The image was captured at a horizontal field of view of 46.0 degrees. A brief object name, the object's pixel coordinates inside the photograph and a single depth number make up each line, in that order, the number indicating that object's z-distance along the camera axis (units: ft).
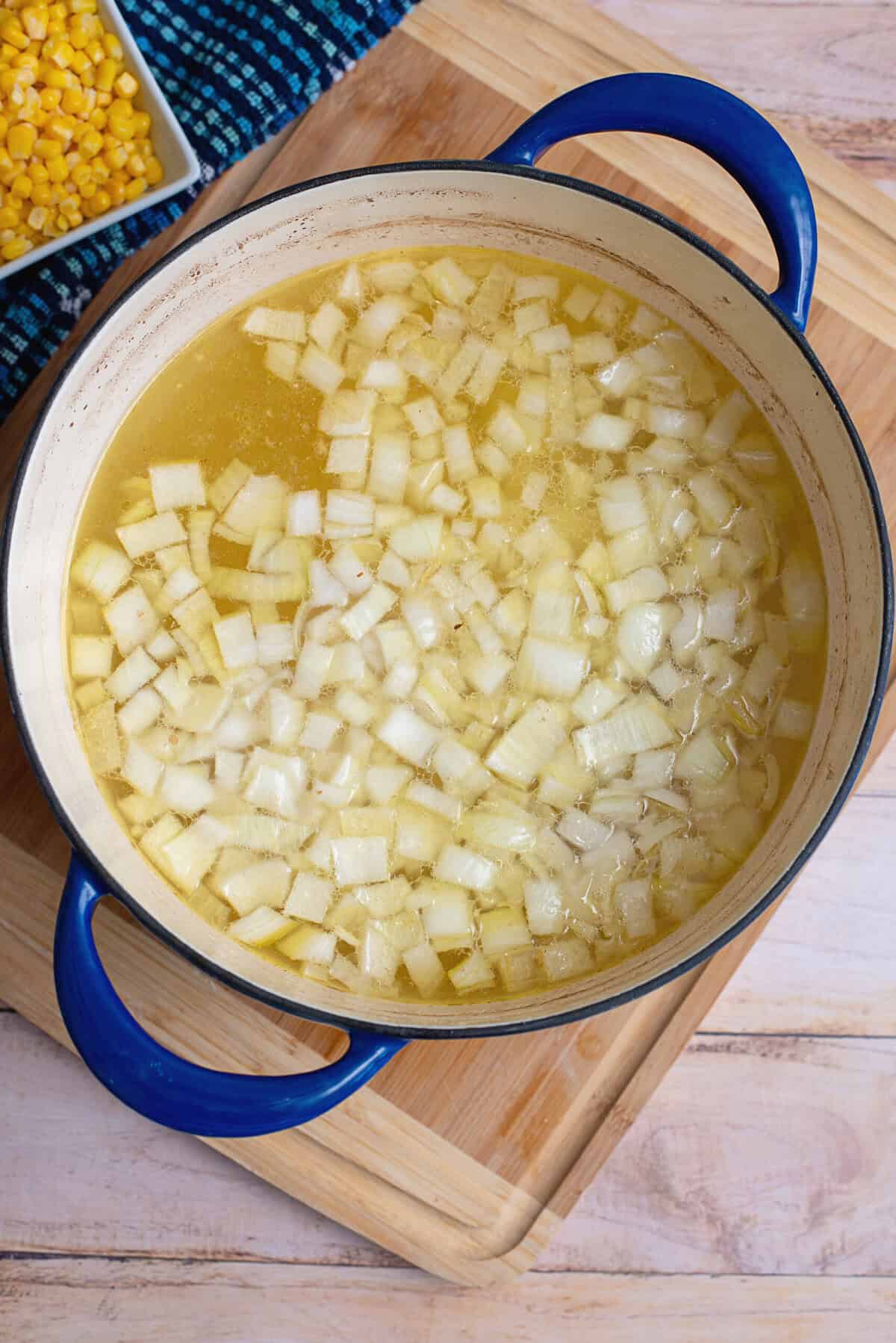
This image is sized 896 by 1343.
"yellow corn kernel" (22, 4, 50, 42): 3.57
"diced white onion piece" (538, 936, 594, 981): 3.26
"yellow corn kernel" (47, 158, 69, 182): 3.63
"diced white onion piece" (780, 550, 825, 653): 3.34
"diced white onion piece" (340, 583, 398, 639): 3.34
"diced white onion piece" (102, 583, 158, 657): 3.37
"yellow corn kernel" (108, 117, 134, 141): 3.60
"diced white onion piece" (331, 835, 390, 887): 3.28
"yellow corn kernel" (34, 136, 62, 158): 3.62
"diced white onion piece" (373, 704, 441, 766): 3.32
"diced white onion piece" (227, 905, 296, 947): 3.28
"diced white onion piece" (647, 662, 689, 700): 3.34
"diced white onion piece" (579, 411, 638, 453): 3.39
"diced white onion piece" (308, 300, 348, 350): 3.45
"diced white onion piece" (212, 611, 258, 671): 3.33
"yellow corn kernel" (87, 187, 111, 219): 3.60
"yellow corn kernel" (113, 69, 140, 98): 3.61
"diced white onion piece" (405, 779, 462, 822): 3.30
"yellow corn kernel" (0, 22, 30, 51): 3.59
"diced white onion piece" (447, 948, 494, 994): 3.26
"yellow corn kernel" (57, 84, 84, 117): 3.59
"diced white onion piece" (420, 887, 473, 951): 3.27
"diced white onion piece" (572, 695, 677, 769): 3.31
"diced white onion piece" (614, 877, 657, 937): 3.26
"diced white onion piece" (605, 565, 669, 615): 3.34
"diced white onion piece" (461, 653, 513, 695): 3.34
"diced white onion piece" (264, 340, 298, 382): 3.43
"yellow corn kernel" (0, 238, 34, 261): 3.53
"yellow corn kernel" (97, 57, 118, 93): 3.60
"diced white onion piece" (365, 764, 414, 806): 3.31
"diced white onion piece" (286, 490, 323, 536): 3.37
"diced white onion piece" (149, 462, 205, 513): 3.39
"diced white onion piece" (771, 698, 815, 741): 3.31
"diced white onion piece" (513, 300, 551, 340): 3.45
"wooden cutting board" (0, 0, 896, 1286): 3.44
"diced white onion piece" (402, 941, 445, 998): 3.27
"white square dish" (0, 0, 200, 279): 3.50
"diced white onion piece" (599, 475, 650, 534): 3.37
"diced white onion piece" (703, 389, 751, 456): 3.41
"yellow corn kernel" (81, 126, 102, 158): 3.64
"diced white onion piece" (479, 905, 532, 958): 3.27
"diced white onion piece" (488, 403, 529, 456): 3.39
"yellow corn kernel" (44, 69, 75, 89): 3.59
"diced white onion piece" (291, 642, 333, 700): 3.34
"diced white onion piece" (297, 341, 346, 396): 3.43
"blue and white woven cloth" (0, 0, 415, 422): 3.51
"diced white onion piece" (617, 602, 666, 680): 3.34
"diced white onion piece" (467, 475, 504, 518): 3.38
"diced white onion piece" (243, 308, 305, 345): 3.45
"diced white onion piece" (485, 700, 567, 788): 3.29
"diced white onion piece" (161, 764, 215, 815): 3.34
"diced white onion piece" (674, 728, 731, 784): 3.31
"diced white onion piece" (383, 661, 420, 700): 3.34
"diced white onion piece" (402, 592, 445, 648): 3.34
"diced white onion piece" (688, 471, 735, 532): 3.39
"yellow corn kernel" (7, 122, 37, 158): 3.61
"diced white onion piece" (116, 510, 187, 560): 3.38
